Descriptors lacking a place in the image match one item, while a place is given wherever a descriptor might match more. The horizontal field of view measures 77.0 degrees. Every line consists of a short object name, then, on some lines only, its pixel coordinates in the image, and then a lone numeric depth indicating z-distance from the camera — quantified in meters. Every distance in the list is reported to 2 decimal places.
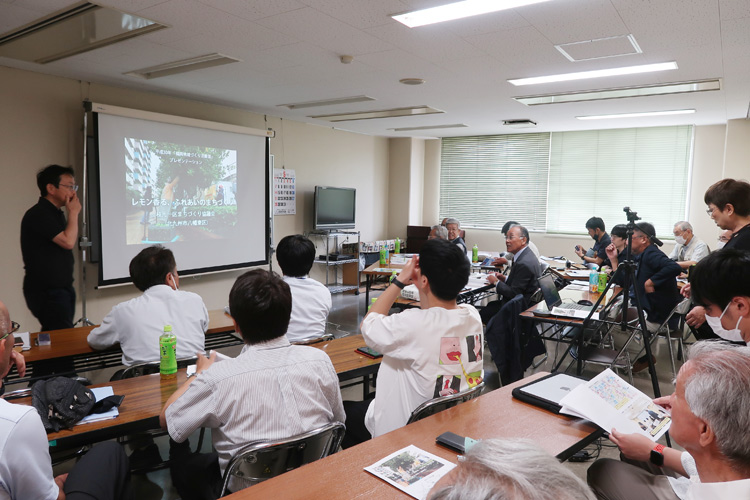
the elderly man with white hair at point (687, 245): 5.84
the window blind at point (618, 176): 7.31
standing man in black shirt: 3.39
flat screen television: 7.30
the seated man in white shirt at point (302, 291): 2.88
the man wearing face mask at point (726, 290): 1.91
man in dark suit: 4.25
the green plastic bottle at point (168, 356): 2.07
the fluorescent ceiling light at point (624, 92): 4.52
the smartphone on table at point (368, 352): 2.47
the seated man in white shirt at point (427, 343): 1.76
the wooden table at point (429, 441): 1.22
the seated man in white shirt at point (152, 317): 2.41
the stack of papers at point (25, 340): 2.57
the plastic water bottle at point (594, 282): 4.67
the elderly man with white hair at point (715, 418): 1.04
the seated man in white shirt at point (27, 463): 1.10
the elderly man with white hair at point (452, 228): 6.45
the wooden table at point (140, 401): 1.58
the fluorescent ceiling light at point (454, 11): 2.63
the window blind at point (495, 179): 8.36
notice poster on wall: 6.89
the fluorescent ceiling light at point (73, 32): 2.90
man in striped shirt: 1.47
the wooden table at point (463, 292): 4.23
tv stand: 7.34
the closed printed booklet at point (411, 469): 1.25
